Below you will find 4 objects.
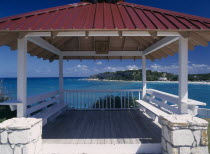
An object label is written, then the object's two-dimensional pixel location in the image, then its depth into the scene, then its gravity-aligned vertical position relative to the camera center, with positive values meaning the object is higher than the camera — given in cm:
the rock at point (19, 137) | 296 -100
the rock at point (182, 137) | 295 -101
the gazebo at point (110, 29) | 337 +92
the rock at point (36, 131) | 306 -98
